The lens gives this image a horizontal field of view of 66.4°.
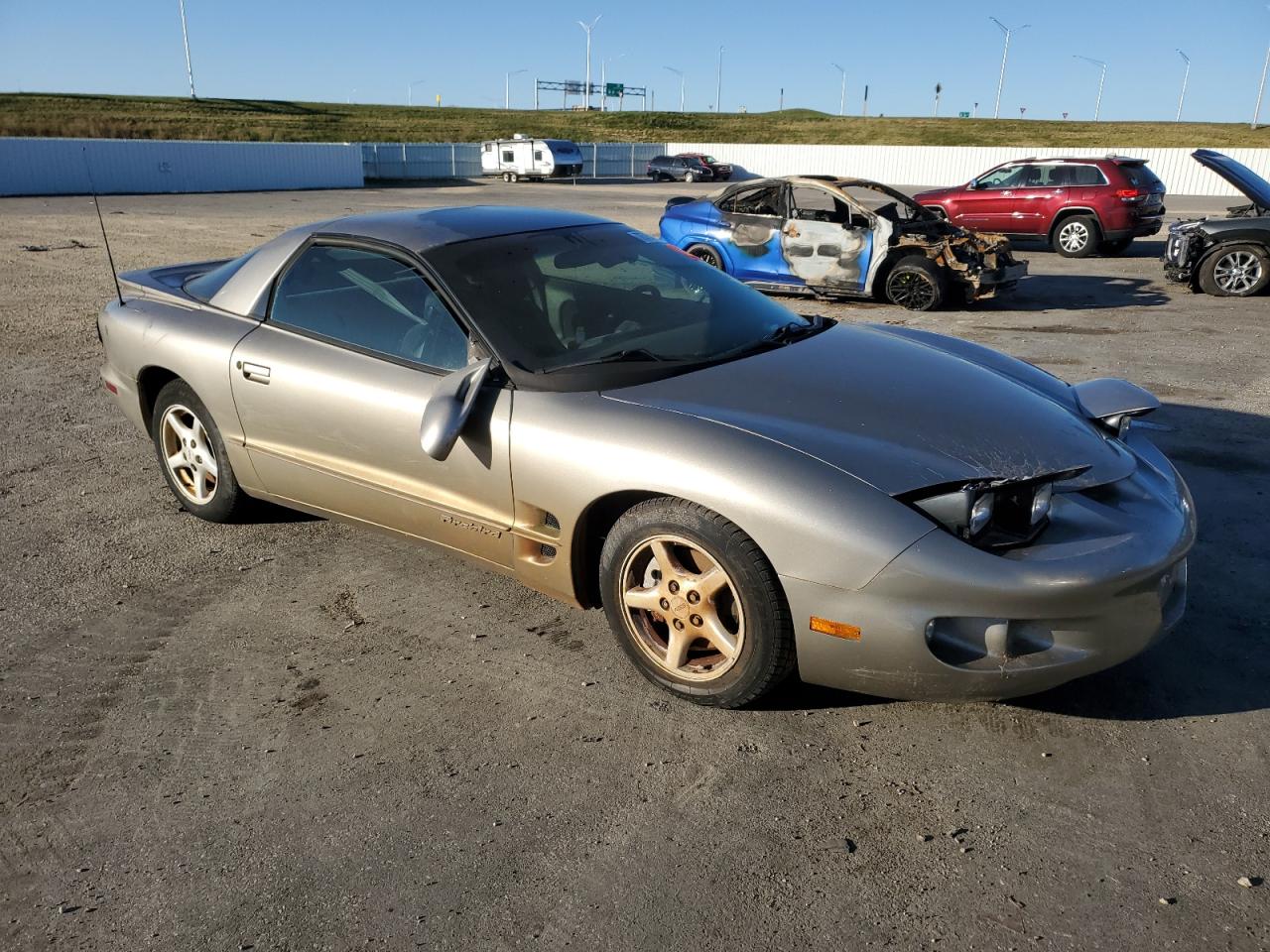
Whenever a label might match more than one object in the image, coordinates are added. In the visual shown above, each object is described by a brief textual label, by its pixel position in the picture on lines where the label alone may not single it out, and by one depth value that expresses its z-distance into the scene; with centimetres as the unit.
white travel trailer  4081
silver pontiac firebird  269
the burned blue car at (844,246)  1057
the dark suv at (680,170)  4328
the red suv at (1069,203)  1562
